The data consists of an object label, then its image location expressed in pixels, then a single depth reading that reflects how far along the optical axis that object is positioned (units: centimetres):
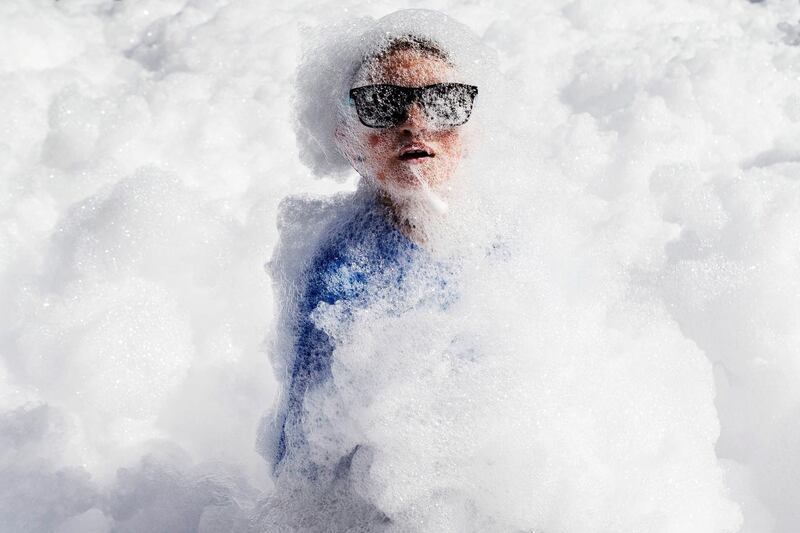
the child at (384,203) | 146
